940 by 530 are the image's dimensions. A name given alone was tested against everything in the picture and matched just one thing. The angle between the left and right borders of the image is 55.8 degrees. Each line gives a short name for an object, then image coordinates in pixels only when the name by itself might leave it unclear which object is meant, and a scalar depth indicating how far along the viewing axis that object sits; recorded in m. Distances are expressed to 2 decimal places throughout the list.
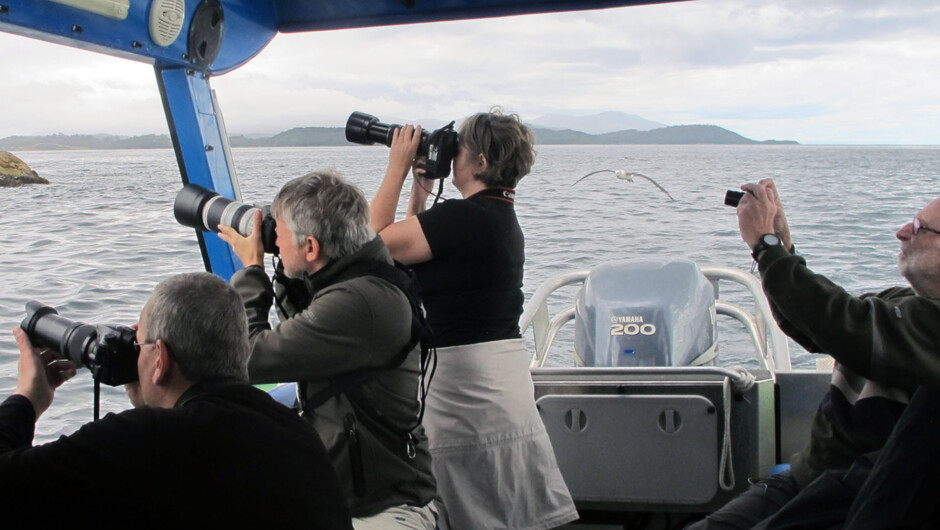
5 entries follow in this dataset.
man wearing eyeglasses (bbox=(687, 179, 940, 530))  1.62
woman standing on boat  2.13
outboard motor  3.11
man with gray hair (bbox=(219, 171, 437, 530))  1.75
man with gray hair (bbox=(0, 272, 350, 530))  1.20
